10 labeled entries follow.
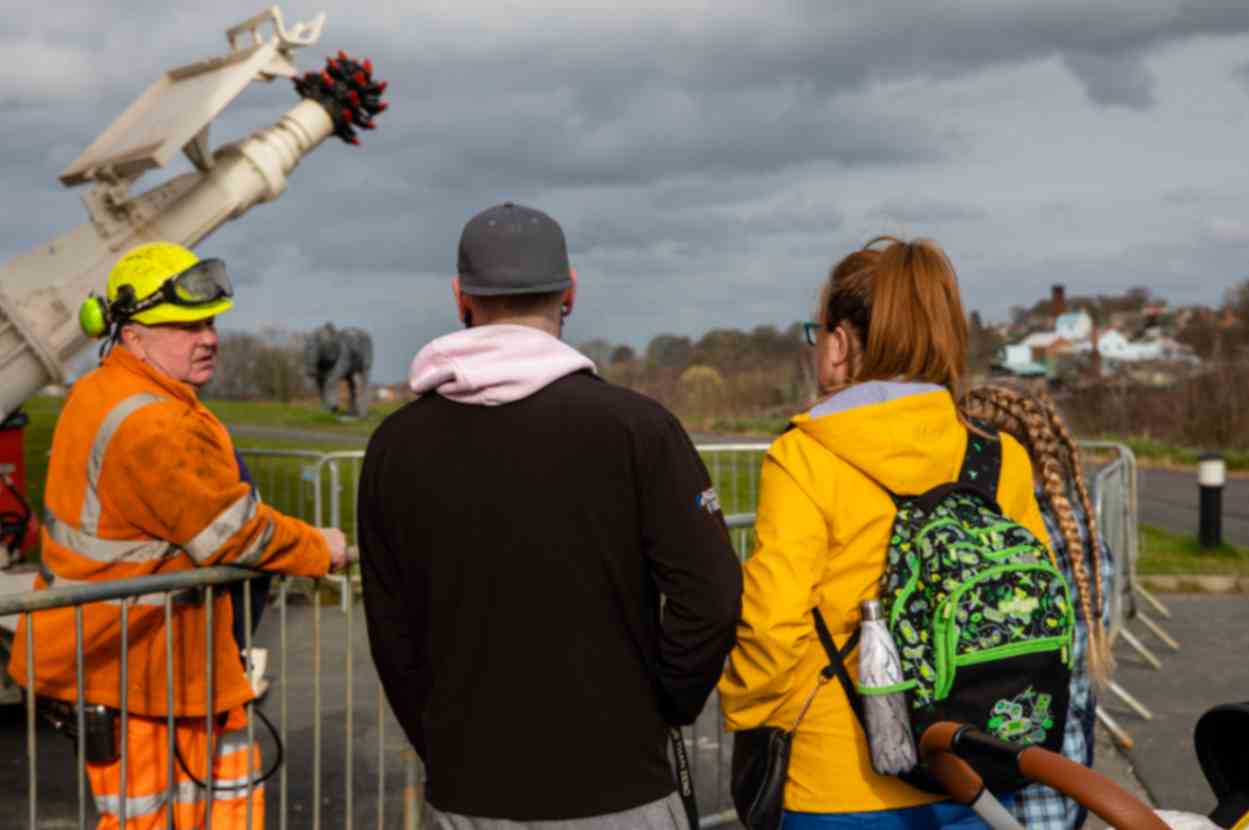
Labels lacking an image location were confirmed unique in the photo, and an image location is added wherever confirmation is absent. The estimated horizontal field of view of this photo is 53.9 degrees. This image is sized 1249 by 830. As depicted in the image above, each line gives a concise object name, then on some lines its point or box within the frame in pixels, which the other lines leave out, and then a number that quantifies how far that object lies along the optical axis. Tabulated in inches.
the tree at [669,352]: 1223.5
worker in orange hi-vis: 124.8
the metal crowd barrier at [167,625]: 114.2
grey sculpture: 990.4
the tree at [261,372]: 1387.8
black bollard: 418.9
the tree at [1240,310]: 1349.9
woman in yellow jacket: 94.7
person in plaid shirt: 117.2
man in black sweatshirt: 86.0
